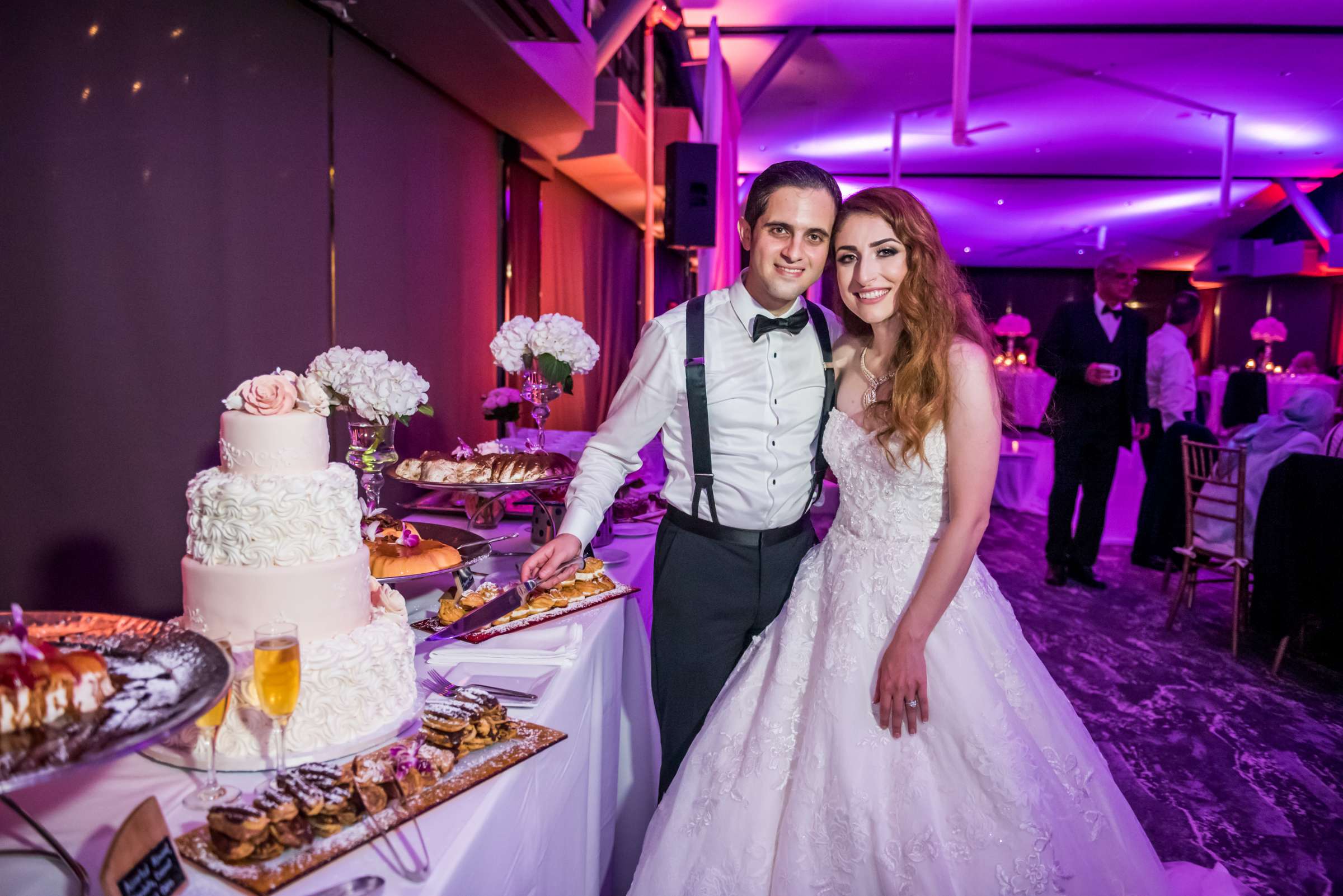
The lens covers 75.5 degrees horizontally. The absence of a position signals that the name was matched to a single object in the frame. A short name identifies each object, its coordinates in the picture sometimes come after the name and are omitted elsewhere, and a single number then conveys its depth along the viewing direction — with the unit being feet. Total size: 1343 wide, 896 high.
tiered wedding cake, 3.85
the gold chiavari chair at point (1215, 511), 13.74
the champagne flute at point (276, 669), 3.40
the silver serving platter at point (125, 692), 2.56
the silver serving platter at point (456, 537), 6.09
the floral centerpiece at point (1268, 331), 46.83
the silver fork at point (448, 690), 4.48
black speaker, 18.49
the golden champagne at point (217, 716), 3.36
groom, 6.59
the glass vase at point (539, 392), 9.15
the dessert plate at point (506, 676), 4.78
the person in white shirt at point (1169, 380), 19.10
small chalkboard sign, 2.57
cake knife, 5.15
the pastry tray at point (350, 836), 2.90
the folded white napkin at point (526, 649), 5.11
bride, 5.19
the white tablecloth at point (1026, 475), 25.64
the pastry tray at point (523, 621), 5.37
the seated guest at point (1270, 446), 14.37
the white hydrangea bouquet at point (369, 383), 6.21
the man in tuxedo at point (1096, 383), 16.53
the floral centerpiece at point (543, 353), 8.91
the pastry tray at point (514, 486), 7.28
